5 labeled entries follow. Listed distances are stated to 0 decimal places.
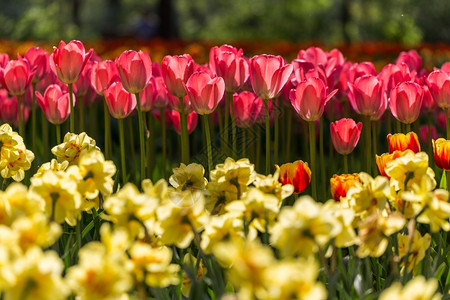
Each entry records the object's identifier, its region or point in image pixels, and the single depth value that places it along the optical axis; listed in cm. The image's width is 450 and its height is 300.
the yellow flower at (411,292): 257
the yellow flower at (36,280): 247
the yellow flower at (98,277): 252
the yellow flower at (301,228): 278
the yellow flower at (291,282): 240
